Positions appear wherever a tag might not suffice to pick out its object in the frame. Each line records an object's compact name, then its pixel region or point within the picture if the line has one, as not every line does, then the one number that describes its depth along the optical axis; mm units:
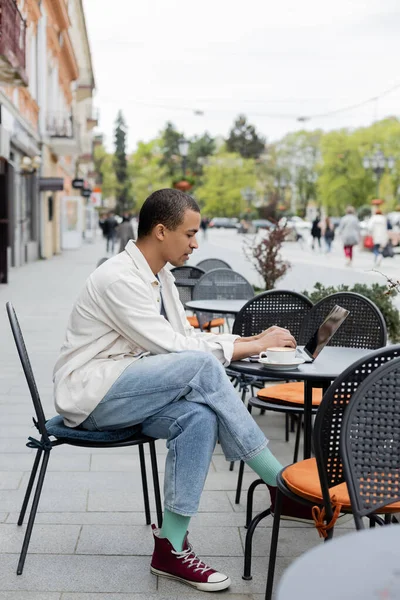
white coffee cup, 3576
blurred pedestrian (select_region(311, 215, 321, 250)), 38188
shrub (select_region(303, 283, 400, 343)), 8336
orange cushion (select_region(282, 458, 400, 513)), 2871
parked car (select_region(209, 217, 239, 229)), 98288
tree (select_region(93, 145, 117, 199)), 102000
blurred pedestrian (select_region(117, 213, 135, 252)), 24947
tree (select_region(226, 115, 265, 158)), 132500
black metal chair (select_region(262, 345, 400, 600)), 2816
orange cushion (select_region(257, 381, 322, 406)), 4445
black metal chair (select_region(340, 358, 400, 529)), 2701
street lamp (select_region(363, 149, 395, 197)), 38656
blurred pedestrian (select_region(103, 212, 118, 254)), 35566
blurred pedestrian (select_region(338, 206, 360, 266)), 26391
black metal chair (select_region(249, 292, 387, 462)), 4672
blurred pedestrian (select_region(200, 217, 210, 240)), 55809
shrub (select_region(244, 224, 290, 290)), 11258
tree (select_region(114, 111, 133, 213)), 121875
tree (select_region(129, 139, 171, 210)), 109188
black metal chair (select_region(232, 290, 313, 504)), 5133
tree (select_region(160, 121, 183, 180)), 128625
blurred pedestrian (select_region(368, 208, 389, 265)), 26422
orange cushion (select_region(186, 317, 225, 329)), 8703
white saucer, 3566
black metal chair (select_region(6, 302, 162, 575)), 3492
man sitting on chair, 3318
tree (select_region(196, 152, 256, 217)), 103438
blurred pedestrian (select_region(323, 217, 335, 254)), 35250
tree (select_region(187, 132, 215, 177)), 128125
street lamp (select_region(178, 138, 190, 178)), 27359
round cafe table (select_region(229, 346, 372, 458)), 3500
